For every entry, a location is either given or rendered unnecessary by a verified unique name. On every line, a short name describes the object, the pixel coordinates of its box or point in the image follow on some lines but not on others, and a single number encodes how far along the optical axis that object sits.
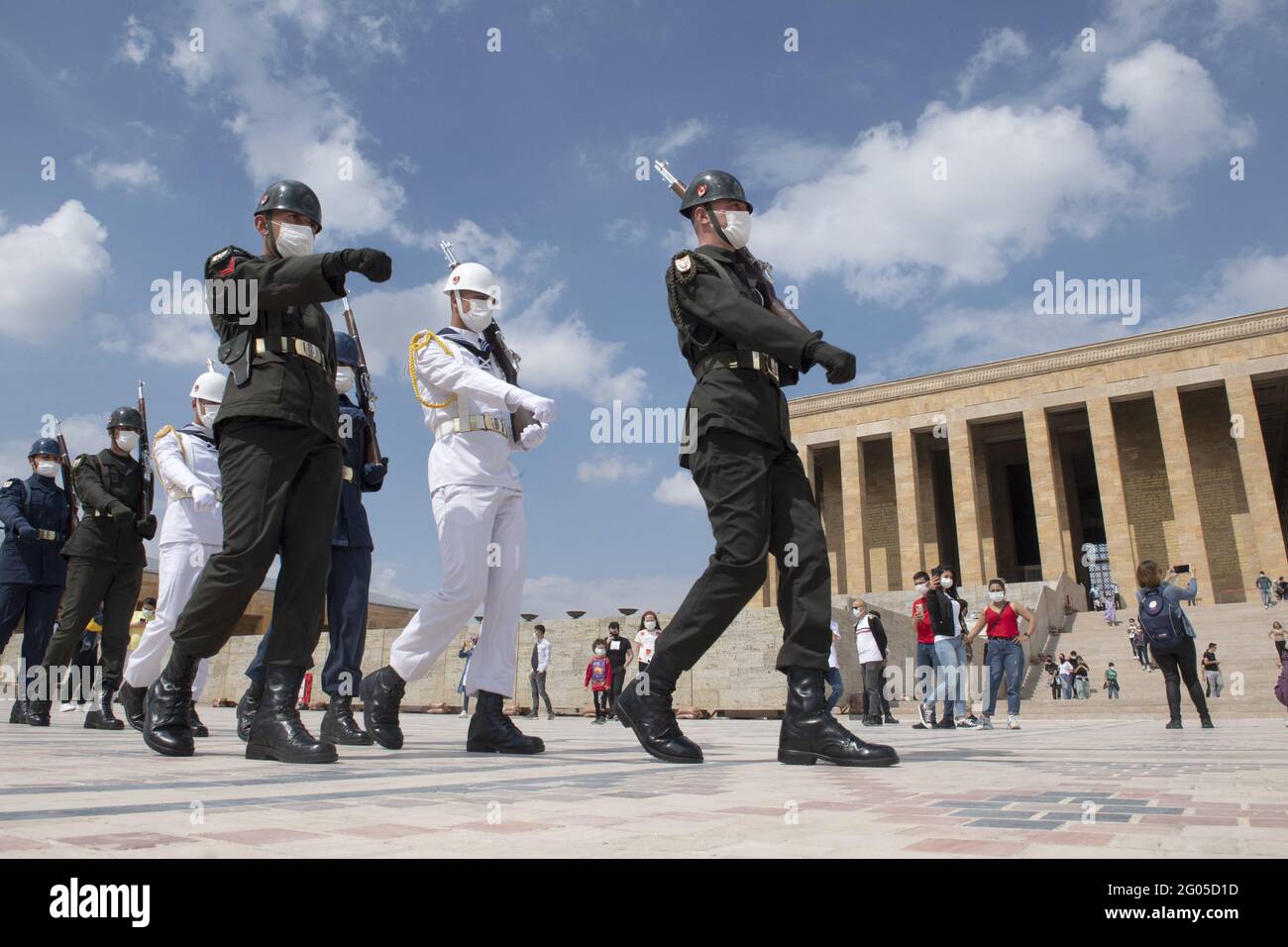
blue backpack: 10.42
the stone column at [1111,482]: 42.31
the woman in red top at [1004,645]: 11.51
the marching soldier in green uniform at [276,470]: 4.29
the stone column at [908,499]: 46.81
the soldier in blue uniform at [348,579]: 5.76
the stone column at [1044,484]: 43.47
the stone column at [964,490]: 45.75
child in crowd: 15.70
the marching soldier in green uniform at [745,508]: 4.25
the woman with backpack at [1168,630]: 10.43
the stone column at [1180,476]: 41.34
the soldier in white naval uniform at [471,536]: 5.03
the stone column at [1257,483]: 39.62
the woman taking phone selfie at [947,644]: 11.42
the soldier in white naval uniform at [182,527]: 6.47
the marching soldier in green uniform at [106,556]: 8.00
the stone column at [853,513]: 48.66
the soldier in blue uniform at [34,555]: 8.86
